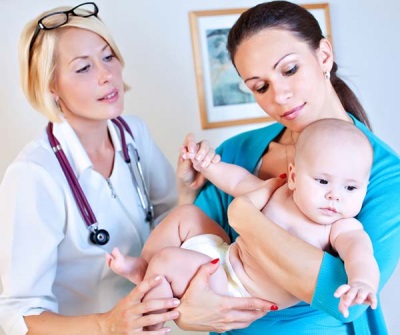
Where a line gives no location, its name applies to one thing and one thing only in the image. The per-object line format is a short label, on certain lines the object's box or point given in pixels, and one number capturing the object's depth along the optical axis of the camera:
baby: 1.25
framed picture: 2.48
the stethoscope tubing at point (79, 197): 1.77
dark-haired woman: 1.21
